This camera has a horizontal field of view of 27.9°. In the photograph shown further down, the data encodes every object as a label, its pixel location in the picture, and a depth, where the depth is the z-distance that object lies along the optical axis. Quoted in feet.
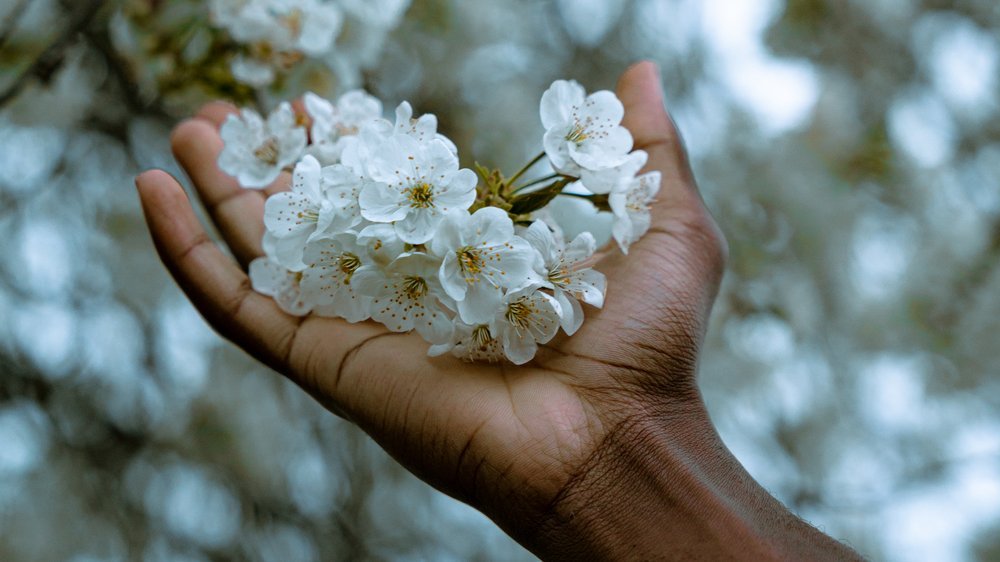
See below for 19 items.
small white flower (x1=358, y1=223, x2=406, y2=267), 1.85
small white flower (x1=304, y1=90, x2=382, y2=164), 2.06
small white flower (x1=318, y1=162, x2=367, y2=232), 1.88
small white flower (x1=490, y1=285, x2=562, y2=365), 1.87
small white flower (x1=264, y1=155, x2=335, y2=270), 1.91
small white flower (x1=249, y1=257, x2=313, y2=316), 2.02
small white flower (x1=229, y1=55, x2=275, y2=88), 2.30
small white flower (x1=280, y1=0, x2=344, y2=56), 2.28
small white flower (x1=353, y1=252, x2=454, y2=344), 1.86
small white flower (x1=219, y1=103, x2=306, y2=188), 2.08
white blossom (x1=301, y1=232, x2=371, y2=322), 1.89
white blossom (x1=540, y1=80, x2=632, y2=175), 1.94
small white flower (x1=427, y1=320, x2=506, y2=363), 1.90
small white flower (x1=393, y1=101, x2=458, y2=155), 1.89
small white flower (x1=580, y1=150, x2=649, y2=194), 1.95
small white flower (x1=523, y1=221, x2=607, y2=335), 1.89
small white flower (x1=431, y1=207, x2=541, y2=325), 1.85
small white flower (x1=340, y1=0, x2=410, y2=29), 2.40
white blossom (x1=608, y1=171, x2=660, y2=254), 1.98
